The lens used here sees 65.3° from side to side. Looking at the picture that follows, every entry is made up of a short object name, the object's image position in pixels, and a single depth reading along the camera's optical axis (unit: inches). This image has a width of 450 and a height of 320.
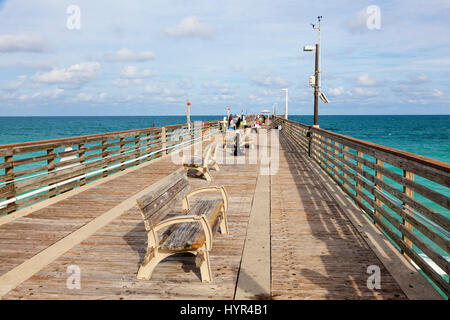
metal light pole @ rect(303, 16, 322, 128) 710.5
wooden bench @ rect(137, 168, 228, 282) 140.6
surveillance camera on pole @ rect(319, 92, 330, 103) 709.2
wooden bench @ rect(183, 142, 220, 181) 374.0
